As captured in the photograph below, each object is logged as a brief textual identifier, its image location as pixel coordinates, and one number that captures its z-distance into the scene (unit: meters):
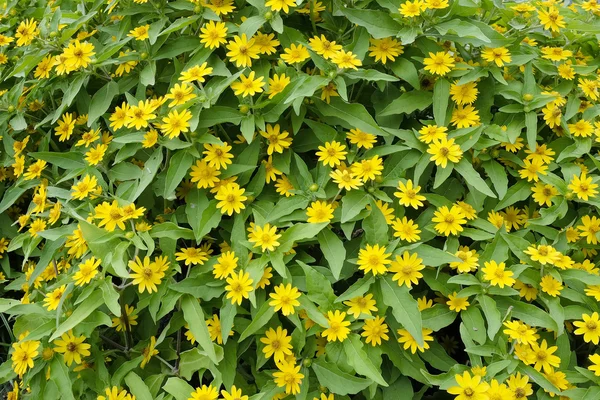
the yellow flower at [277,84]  0.79
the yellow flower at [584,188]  0.79
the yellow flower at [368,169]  0.77
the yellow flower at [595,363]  0.72
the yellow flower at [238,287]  0.72
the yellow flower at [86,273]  0.73
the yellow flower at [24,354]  0.76
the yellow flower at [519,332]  0.72
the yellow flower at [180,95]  0.77
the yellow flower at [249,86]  0.77
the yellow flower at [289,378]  0.72
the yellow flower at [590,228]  0.79
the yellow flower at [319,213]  0.75
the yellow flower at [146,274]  0.74
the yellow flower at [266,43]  0.81
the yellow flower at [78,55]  0.82
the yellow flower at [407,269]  0.73
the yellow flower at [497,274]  0.74
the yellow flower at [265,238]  0.73
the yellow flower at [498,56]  0.82
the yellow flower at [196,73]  0.78
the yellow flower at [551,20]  0.88
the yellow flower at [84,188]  0.78
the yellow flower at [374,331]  0.73
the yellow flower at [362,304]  0.73
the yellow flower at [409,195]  0.77
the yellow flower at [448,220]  0.77
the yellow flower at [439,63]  0.81
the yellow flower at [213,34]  0.79
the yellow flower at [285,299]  0.72
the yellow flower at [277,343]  0.73
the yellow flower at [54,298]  0.75
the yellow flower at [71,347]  0.76
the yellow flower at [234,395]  0.71
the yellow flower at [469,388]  0.70
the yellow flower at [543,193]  0.81
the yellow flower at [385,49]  0.82
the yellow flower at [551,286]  0.76
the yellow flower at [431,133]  0.79
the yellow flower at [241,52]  0.79
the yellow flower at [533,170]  0.82
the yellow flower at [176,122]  0.76
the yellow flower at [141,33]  0.81
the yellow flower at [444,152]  0.78
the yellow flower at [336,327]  0.72
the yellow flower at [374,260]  0.73
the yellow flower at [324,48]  0.79
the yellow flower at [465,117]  0.82
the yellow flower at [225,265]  0.74
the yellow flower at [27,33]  0.86
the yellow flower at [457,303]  0.75
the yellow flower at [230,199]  0.76
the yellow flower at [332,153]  0.78
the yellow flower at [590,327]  0.74
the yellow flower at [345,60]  0.78
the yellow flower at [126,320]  0.78
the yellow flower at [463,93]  0.83
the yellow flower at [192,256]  0.76
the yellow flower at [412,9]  0.80
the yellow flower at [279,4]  0.78
